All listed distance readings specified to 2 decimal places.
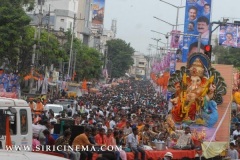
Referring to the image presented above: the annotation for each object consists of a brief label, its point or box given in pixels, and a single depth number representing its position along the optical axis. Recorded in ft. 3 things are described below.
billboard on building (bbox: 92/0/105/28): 444.14
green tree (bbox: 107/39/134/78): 510.99
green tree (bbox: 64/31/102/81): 285.02
